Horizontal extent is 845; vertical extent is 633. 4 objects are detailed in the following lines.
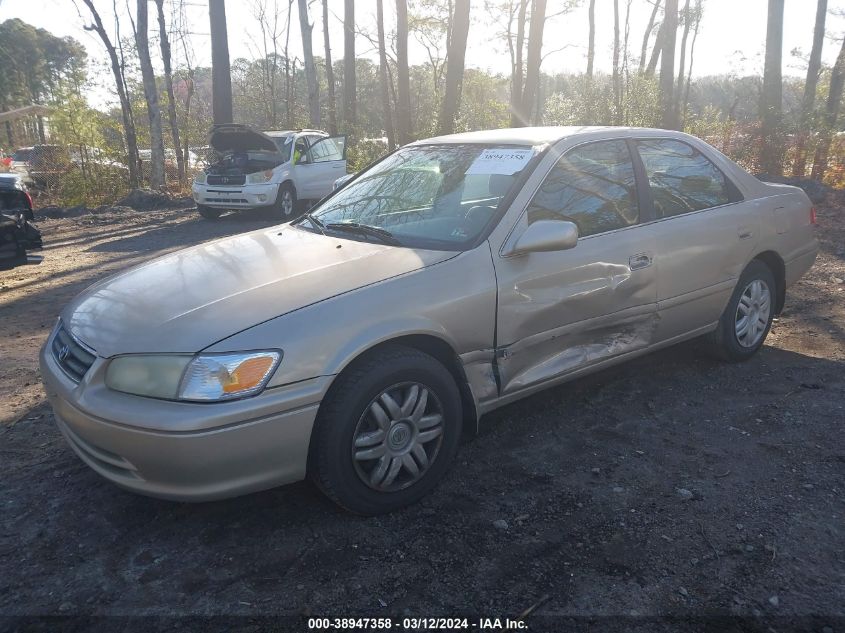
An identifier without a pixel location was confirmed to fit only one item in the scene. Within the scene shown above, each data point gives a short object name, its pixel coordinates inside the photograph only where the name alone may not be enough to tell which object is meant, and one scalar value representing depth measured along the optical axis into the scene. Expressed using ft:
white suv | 42.75
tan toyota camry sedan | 8.42
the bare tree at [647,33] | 115.73
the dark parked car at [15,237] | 22.48
